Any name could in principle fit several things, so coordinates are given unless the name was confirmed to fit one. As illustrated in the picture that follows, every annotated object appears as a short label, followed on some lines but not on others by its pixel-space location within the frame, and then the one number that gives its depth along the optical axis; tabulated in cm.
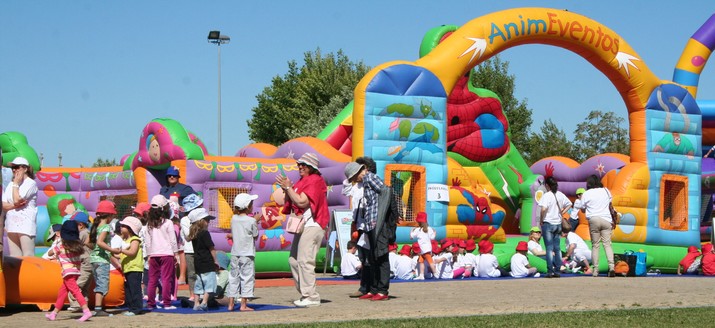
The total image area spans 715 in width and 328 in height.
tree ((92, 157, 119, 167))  5948
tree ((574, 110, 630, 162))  5100
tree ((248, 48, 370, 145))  4366
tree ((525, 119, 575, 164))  5019
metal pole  4027
